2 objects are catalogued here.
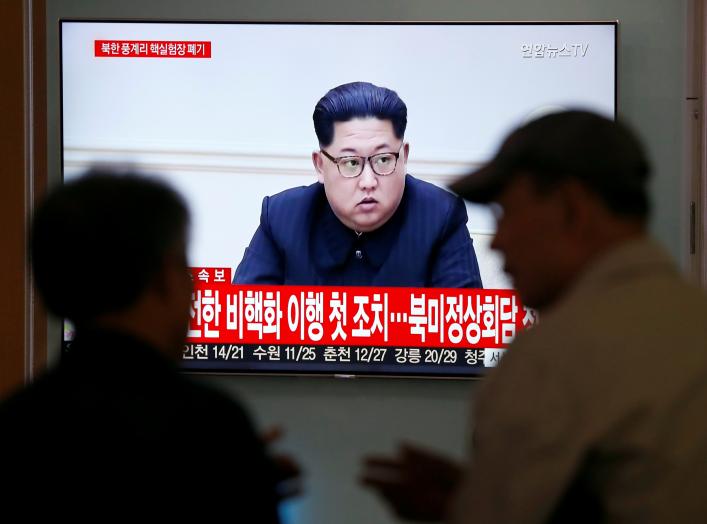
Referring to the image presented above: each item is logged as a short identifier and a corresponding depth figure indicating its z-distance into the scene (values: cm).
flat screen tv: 1171
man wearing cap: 642
